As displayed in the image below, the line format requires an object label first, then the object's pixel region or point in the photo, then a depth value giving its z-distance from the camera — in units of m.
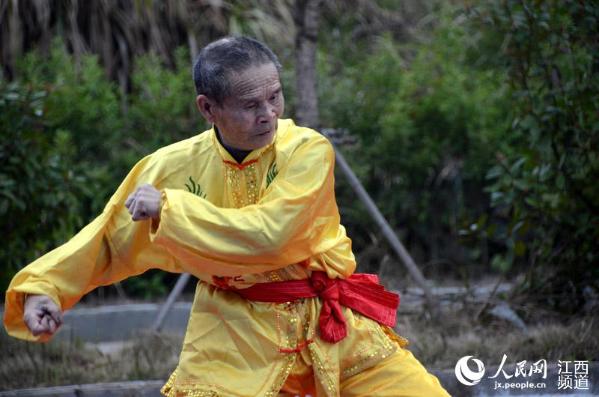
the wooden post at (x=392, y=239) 12.12
